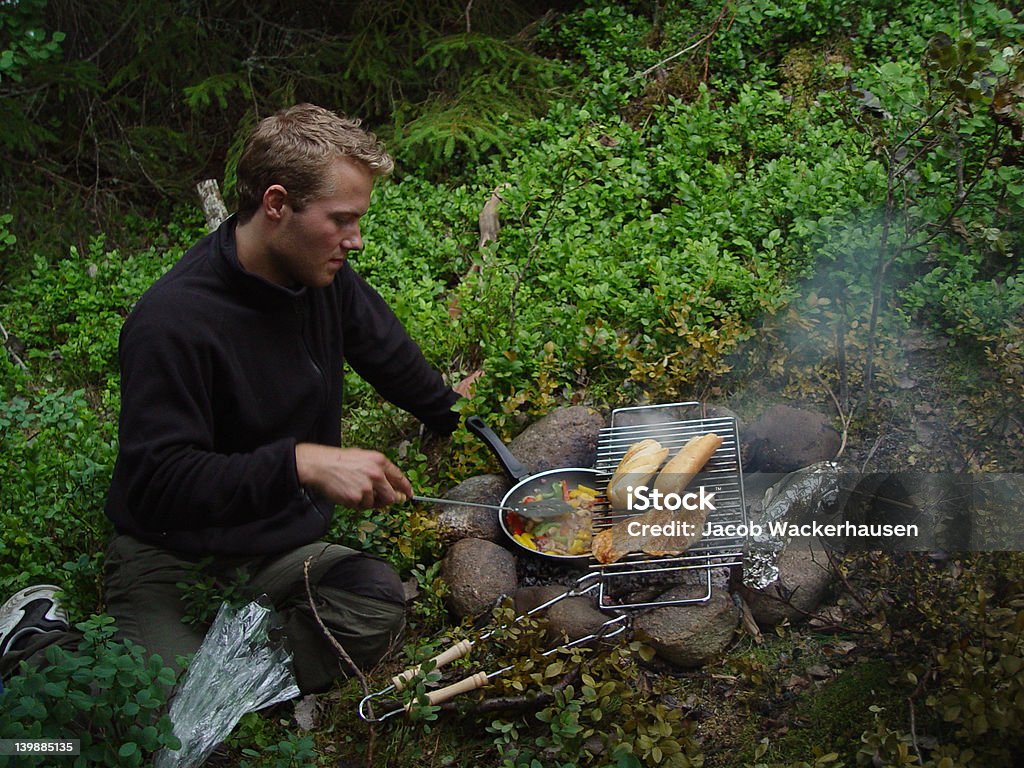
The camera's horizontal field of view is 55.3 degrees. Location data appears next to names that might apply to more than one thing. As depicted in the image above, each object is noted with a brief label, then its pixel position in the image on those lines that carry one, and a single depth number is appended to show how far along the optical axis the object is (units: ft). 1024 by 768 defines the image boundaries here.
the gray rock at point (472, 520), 12.84
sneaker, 11.53
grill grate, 11.33
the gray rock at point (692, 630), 10.80
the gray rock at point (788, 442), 12.45
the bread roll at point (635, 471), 11.91
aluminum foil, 11.32
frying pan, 12.76
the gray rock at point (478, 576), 11.93
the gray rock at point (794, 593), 11.07
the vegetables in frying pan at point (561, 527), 12.29
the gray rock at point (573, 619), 11.19
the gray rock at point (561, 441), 13.35
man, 10.21
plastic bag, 10.09
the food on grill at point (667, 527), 11.37
